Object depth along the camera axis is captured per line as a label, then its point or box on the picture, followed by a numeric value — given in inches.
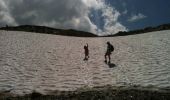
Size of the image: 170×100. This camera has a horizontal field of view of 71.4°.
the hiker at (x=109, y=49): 356.3
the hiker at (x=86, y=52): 410.8
